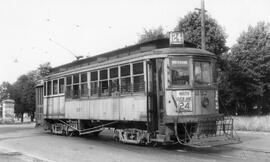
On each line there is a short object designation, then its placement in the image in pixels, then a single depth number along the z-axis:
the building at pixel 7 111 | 48.74
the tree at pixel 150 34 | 32.68
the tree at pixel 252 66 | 24.62
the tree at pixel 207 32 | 26.50
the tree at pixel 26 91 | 62.63
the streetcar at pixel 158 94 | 11.29
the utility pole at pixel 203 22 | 19.35
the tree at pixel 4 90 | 85.97
